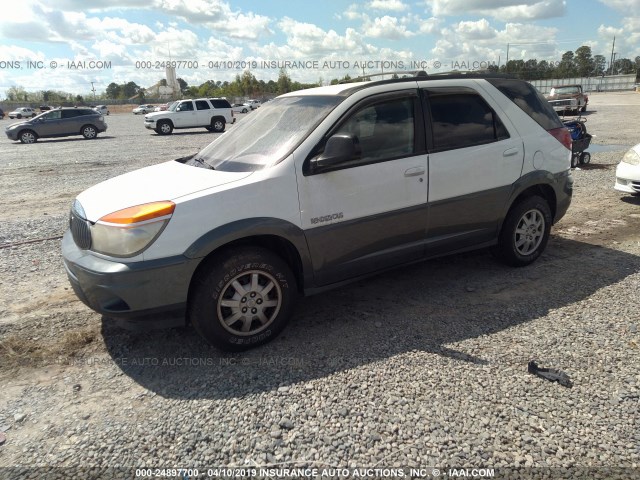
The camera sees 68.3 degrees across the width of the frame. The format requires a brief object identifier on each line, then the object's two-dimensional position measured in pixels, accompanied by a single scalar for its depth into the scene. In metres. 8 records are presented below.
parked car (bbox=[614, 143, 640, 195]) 7.27
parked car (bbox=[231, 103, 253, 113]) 51.04
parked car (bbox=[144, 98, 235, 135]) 25.28
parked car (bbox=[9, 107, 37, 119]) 52.51
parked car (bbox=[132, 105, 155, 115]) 65.47
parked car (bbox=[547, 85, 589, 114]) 25.11
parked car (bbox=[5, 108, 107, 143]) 22.00
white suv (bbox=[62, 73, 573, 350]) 3.21
